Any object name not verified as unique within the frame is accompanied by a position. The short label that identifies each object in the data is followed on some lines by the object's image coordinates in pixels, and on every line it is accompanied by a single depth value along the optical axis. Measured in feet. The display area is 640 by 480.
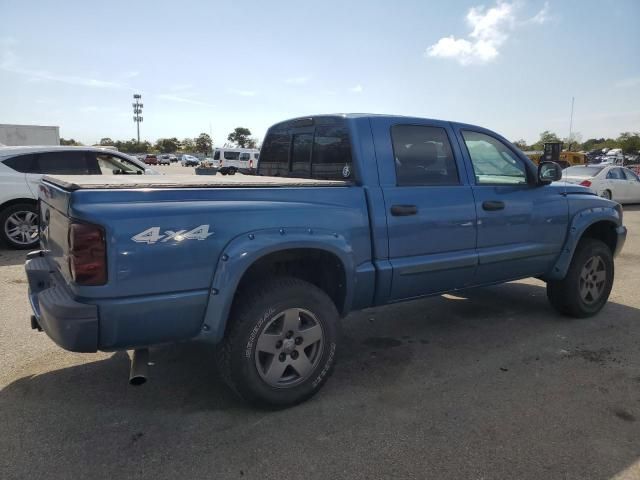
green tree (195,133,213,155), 391.86
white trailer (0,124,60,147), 80.12
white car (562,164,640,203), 45.42
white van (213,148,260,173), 105.40
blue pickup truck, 7.74
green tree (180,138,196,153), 409.90
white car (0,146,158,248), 23.79
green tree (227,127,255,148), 359.68
